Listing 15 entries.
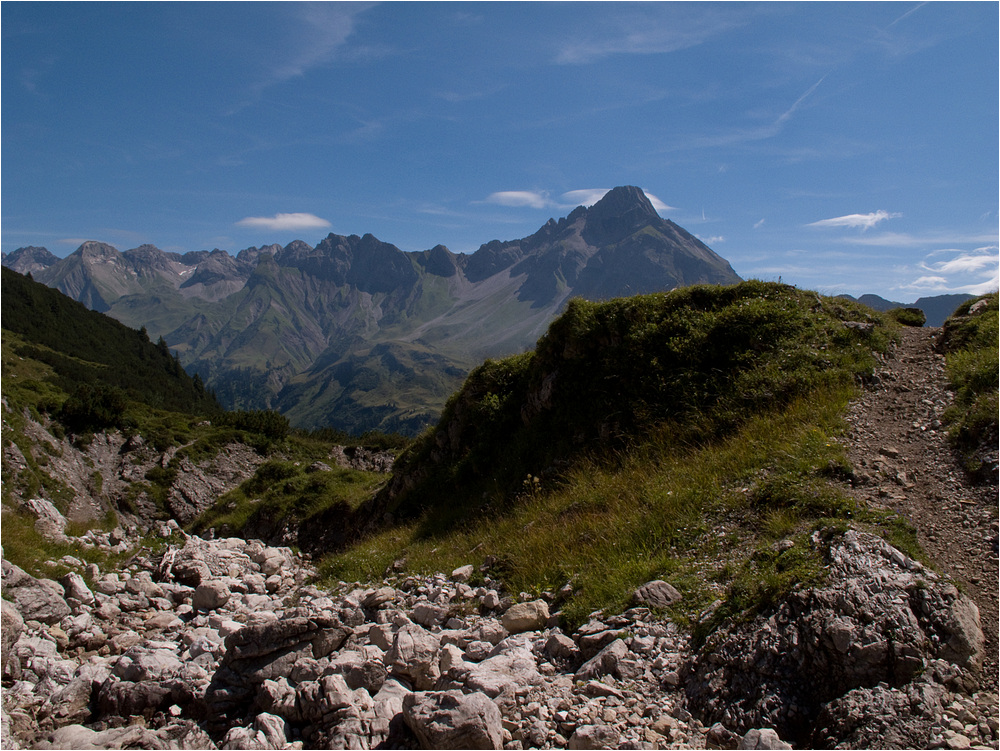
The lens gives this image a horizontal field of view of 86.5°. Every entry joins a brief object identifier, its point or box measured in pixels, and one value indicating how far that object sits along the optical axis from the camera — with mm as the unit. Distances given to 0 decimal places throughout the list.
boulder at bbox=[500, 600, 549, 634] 7109
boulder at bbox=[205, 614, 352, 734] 6395
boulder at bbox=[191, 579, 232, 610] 10680
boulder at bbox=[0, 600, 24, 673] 7102
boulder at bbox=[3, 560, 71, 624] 8484
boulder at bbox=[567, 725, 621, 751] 4633
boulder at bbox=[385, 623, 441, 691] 6160
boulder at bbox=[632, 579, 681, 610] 6402
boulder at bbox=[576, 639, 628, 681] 5520
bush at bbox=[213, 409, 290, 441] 41781
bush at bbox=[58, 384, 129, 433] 33719
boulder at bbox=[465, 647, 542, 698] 5414
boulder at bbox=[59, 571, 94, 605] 9758
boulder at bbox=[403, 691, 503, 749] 4797
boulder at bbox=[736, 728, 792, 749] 4375
